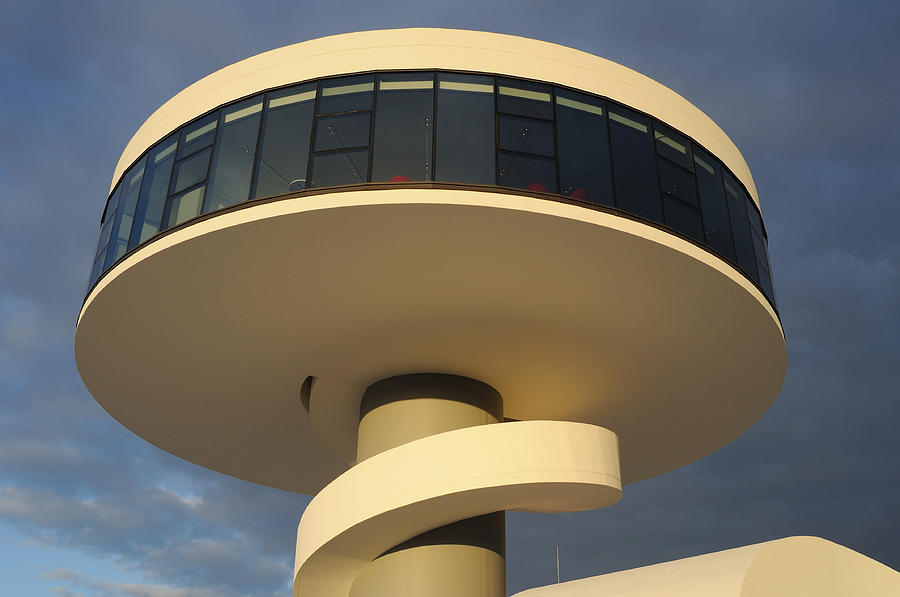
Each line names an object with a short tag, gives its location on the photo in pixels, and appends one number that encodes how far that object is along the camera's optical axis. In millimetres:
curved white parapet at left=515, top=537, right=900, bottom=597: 19906
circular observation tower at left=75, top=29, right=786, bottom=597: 14641
